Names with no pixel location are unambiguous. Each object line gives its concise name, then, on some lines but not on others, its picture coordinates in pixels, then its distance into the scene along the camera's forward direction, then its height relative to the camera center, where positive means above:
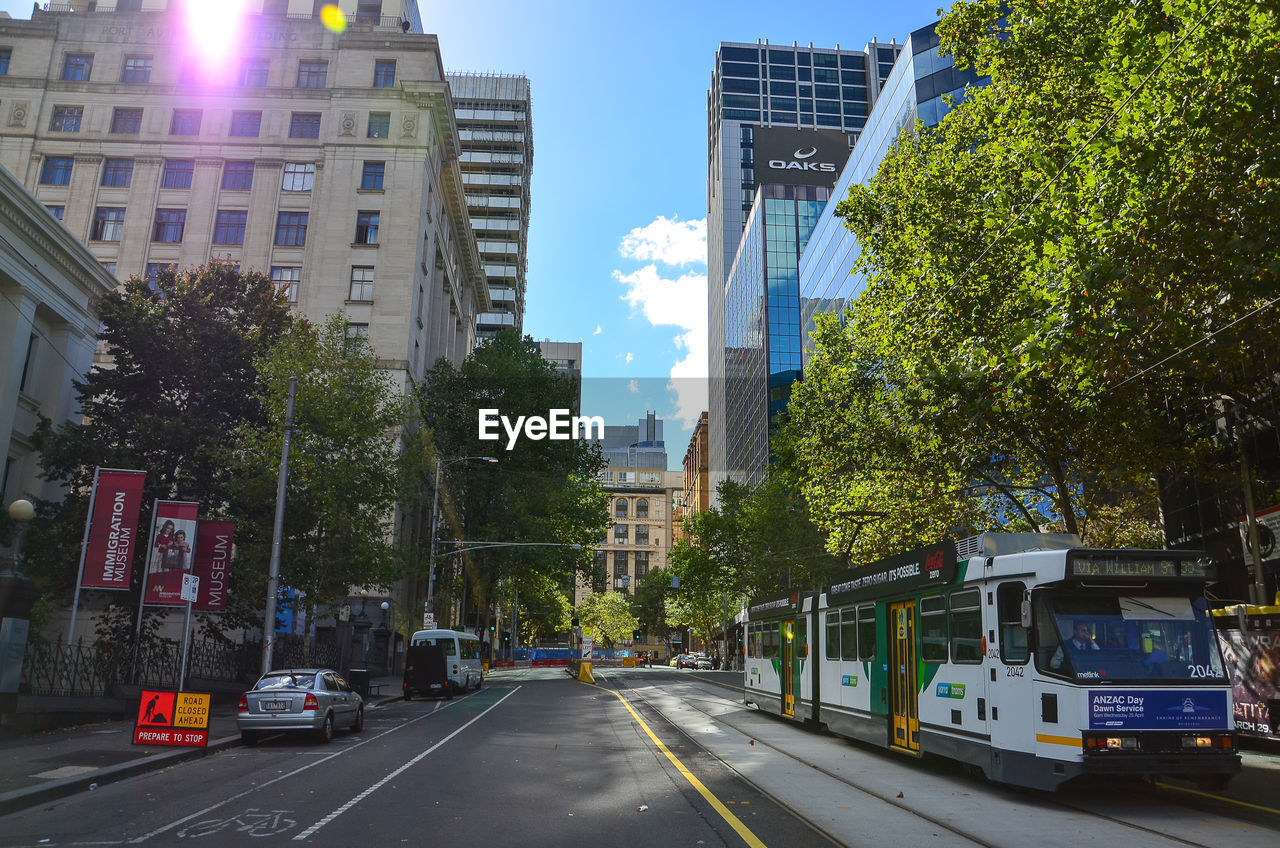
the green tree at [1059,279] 12.43 +6.16
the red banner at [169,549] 21.11 +1.59
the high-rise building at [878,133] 49.12 +29.58
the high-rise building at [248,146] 53.50 +28.61
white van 34.62 -1.12
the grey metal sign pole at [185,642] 18.14 -0.48
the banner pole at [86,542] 20.72 +1.71
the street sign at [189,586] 18.39 +0.65
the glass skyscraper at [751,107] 135.00 +81.91
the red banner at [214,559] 23.27 +1.53
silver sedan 17.66 -1.67
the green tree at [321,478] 28.84 +4.60
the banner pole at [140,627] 21.05 -0.26
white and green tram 10.20 -0.31
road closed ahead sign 15.66 -1.77
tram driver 10.62 -0.05
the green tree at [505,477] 52.34 +8.82
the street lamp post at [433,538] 43.62 +4.27
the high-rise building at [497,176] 103.62 +51.29
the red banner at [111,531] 21.16 +2.00
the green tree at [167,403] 29.94 +7.52
